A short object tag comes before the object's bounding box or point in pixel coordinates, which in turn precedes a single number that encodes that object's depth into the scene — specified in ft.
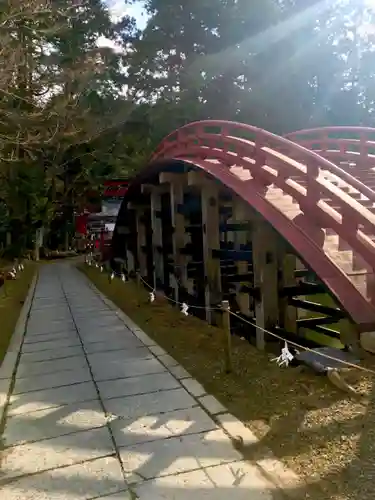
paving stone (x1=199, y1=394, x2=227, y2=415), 14.16
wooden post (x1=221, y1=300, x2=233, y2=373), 17.01
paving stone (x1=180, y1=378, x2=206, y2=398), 15.71
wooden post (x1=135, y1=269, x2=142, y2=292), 37.79
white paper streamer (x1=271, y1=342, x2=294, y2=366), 15.53
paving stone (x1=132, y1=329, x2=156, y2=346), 23.06
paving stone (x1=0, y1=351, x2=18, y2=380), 18.99
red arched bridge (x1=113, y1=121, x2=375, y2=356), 16.74
